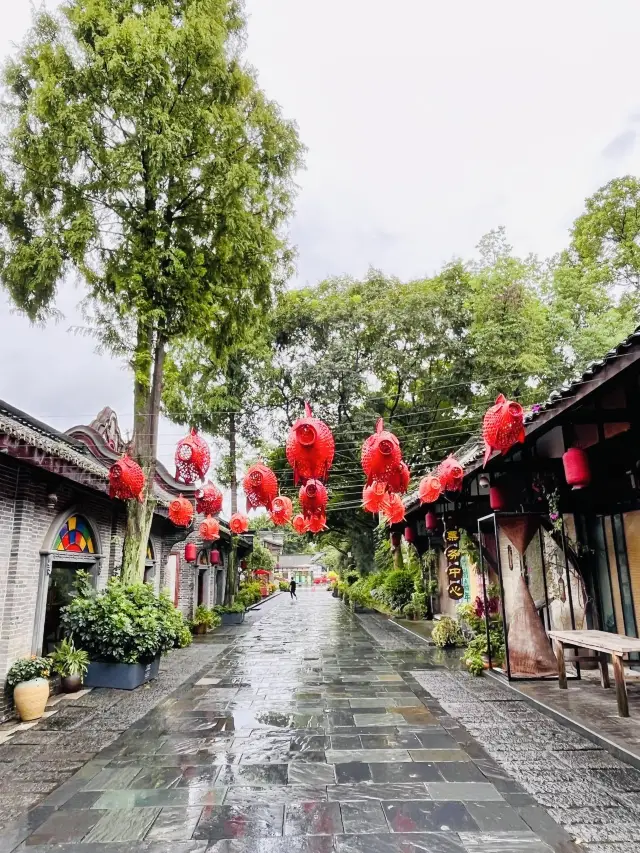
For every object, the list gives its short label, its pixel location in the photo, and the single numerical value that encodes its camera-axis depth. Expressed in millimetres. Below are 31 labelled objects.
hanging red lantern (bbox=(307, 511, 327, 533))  8445
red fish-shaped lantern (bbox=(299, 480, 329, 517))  7582
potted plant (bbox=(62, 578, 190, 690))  8102
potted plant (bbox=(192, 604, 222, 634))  15378
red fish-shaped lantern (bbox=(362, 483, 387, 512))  8480
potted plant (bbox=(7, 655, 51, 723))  6426
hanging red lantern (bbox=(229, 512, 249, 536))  15555
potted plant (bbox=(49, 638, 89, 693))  7695
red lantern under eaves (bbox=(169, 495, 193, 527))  11094
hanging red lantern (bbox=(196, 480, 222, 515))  10653
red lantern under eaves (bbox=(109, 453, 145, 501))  7797
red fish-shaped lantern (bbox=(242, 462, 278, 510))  7699
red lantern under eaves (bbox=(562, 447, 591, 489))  5555
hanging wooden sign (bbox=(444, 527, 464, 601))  10852
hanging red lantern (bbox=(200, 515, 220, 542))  14000
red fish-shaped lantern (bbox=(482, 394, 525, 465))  5852
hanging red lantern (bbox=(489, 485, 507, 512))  8359
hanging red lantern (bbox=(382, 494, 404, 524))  10000
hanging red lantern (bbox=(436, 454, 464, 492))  8328
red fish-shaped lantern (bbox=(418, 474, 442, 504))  8867
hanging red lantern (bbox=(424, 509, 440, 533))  12273
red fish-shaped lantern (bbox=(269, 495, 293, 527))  10672
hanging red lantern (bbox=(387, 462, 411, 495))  6922
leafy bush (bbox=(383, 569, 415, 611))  19314
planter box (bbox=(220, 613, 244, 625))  17986
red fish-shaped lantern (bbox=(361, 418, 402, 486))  6500
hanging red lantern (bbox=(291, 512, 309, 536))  12948
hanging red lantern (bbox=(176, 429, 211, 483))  7484
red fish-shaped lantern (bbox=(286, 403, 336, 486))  5992
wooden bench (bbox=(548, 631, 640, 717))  5520
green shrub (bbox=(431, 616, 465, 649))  11438
